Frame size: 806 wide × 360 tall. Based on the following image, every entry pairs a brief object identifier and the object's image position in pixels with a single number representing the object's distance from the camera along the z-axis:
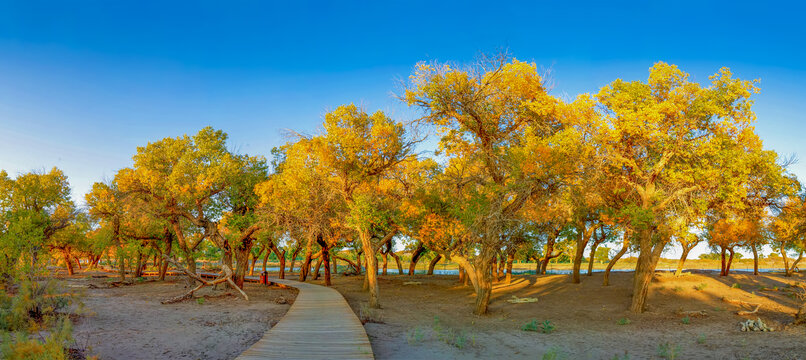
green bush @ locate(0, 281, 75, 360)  7.52
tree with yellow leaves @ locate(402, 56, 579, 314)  15.12
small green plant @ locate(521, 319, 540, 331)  14.00
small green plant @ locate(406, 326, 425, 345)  11.85
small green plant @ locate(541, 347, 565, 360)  9.15
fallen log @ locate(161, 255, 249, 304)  18.75
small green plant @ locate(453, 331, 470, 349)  11.12
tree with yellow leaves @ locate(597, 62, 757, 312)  14.39
